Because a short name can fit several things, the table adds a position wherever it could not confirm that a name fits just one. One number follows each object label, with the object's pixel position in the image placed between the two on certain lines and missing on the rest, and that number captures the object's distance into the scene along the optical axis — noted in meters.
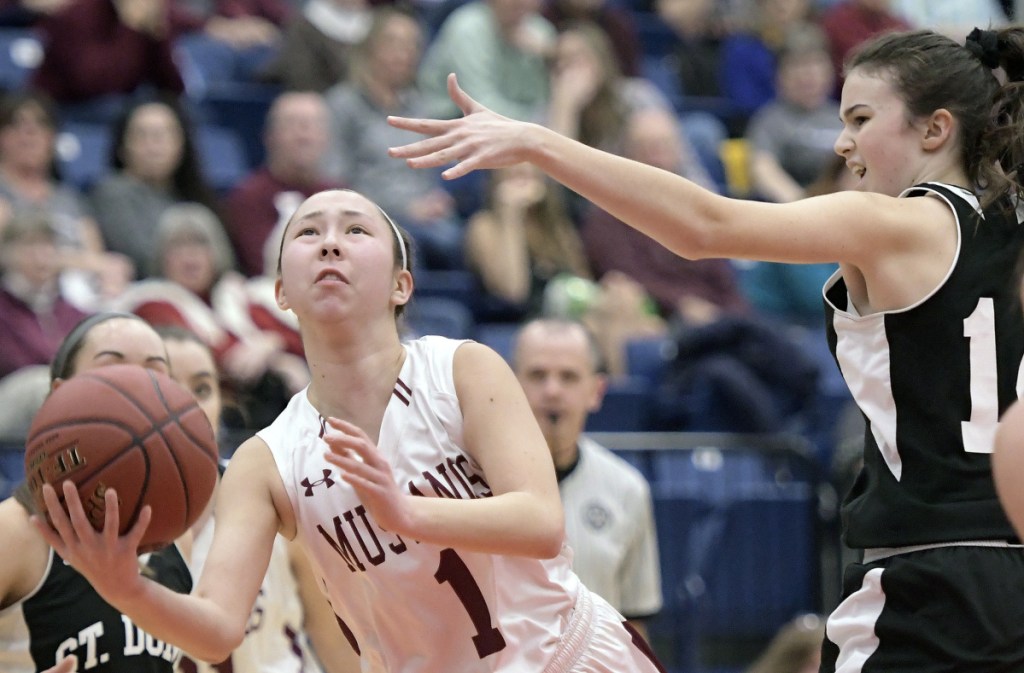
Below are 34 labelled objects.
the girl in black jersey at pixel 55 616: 6.68
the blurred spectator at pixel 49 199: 14.13
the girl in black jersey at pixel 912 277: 5.75
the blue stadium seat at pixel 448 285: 15.98
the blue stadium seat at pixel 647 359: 15.74
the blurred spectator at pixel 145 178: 15.10
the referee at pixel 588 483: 10.70
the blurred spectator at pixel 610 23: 20.98
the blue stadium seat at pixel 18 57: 16.82
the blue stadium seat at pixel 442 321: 14.55
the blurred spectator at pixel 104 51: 16.37
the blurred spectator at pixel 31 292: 12.95
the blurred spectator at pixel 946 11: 22.77
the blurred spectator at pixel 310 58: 17.96
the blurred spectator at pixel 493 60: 18.91
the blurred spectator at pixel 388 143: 16.82
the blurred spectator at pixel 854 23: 22.16
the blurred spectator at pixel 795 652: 12.60
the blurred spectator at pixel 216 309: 12.88
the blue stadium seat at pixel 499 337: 15.10
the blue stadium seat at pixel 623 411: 14.90
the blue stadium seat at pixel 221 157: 17.27
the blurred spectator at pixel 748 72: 22.05
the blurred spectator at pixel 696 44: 22.19
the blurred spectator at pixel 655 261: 17.28
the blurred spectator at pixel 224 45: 18.51
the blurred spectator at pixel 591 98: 18.51
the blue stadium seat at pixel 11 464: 11.59
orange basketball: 5.47
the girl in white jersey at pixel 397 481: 6.21
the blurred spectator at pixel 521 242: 16.23
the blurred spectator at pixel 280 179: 15.68
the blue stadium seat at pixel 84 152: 16.10
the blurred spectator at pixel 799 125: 19.72
